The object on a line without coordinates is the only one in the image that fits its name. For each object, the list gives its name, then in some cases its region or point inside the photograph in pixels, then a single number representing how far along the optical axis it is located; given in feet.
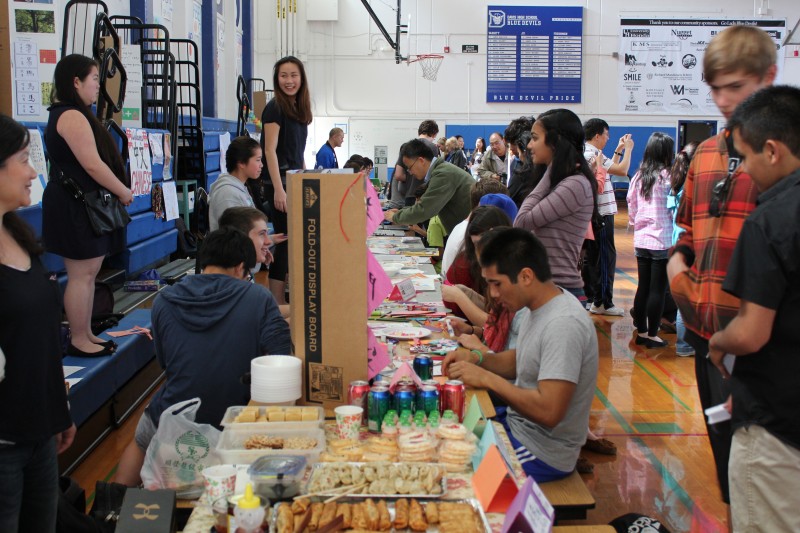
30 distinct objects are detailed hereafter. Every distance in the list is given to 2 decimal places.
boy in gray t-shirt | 8.06
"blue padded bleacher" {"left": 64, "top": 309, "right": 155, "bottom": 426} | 12.65
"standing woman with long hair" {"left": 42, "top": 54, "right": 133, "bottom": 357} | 12.87
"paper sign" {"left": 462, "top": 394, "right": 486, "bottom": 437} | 6.88
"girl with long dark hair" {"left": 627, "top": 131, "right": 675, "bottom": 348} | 20.15
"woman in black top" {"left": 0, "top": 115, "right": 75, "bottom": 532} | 6.72
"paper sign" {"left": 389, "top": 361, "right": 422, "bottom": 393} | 7.58
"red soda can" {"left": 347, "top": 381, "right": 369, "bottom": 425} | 7.42
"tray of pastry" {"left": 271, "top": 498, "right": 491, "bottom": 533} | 5.26
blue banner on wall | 53.62
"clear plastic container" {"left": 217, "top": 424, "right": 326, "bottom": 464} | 6.27
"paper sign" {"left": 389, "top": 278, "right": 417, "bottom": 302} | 13.15
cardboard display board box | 7.66
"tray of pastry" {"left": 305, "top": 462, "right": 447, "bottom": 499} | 5.74
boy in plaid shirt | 6.77
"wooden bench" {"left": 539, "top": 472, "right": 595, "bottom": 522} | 8.32
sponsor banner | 54.24
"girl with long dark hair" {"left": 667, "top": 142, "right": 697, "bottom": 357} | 18.98
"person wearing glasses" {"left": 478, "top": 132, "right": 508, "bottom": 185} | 33.30
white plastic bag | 6.98
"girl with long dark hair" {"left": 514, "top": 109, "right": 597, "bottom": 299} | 12.80
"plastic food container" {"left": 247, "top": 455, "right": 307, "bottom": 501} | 5.67
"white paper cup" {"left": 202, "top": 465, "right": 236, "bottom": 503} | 5.65
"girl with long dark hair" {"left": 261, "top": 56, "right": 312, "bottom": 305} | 16.58
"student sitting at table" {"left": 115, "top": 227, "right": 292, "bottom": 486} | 9.03
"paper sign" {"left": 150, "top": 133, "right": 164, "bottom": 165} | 22.22
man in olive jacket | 20.20
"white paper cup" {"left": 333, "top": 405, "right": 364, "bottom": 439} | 6.86
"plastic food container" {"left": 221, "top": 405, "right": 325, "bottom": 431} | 6.75
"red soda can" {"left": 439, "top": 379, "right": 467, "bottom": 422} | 7.36
